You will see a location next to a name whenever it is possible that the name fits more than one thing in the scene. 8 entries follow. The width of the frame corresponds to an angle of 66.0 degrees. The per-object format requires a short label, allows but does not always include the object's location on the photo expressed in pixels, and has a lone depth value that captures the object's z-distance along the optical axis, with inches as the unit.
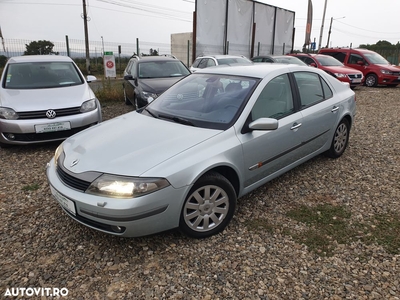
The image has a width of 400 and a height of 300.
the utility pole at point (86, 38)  662.5
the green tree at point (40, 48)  537.2
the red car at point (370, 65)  533.0
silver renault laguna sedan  96.0
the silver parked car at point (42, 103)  192.1
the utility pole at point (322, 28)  1154.3
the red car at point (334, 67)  481.4
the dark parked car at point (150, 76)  281.9
